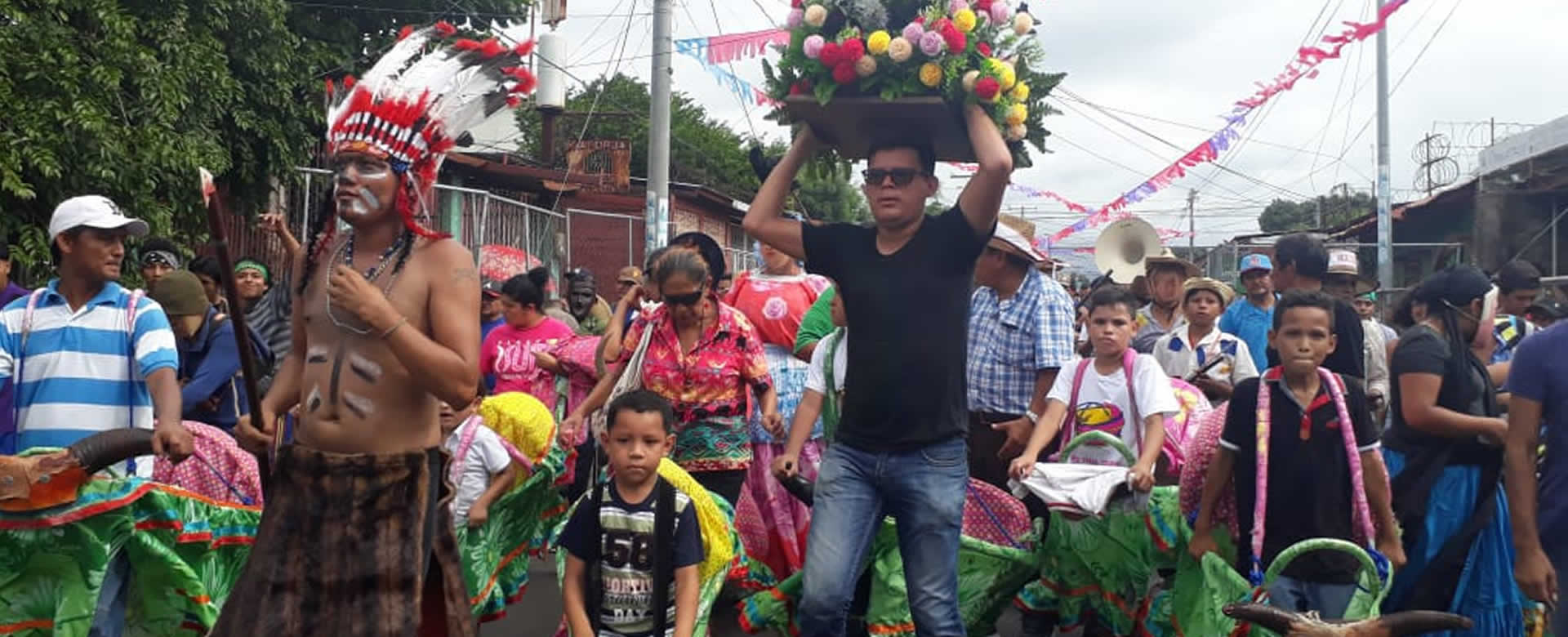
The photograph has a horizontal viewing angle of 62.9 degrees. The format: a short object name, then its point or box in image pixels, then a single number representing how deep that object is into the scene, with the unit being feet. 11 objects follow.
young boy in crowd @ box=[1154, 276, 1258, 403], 22.86
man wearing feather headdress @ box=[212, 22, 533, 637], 10.46
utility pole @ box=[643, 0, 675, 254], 49.44
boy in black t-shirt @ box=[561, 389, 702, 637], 14.17
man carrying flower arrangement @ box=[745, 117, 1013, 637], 12.66
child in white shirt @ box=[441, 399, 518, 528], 18.31
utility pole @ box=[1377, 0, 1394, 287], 59.06
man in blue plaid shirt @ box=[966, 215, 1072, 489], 18.57
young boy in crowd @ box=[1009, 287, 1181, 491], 17.48
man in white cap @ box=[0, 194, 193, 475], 14.92
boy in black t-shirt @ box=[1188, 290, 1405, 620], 13.88
